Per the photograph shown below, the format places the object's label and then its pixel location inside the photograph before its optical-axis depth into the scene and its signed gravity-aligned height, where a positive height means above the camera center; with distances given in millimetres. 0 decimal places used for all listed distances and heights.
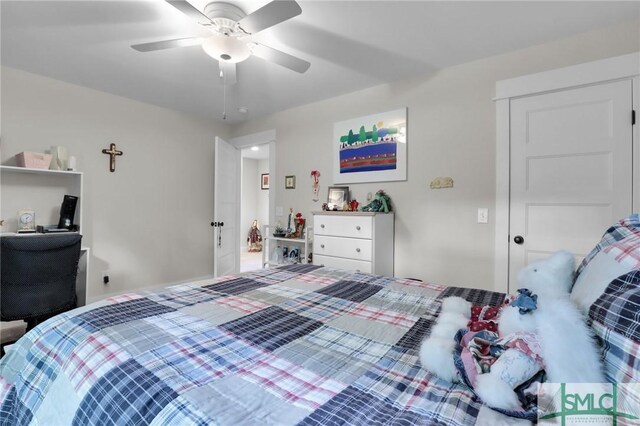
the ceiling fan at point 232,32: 1522 +1045
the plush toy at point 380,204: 2859 +73
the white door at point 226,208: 3693 +29
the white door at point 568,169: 1995 +320
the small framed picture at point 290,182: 3730 +371
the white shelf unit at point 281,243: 3349 -413
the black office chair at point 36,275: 1980 -465
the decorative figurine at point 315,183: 3496 +334
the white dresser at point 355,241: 2658 -281
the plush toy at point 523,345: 577 -305
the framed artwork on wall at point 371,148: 2902 +664
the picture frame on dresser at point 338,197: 3201 +151
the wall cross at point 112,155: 3328 +621
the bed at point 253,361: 615 -420
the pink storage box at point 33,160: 2594 +443
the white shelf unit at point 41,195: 2709 +136
